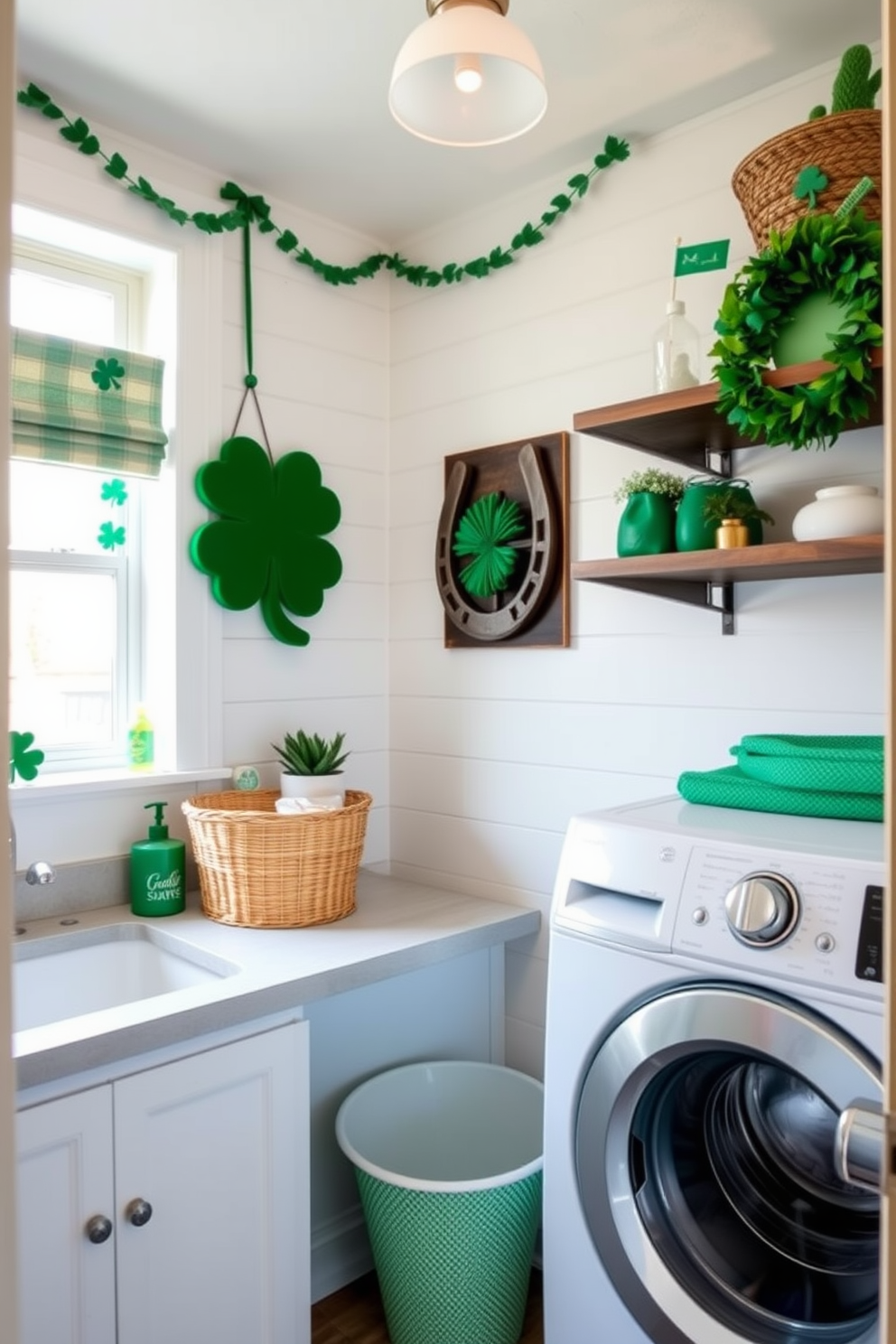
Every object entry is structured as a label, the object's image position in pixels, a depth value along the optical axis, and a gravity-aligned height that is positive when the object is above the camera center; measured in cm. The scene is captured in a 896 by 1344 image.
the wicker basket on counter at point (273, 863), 186 -40
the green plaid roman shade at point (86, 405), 189 +54
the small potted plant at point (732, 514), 155 +26
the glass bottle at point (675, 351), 166 +56
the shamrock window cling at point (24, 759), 186 -18
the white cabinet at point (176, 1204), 130 -81
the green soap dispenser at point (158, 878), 195 -44
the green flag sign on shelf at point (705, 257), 162 +71
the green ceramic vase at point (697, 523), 159 +24
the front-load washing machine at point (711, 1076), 114 -56
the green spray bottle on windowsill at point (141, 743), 210 -17
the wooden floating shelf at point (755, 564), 137 +16
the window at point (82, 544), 200 +27
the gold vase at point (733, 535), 154 +22
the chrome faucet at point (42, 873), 170 -38
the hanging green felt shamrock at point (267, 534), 212 +31
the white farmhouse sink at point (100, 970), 177 -59
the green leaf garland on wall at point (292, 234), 188 +102
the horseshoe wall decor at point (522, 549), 210 +27
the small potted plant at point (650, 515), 165 +27
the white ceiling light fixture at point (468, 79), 130 +87
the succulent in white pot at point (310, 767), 201 -22
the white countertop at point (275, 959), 134 -53
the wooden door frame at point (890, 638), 54 +2
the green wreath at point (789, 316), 132 +50
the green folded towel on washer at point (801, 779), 137 -17
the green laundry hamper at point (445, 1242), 167 -104
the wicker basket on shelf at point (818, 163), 139 +77
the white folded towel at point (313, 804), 195 -29
